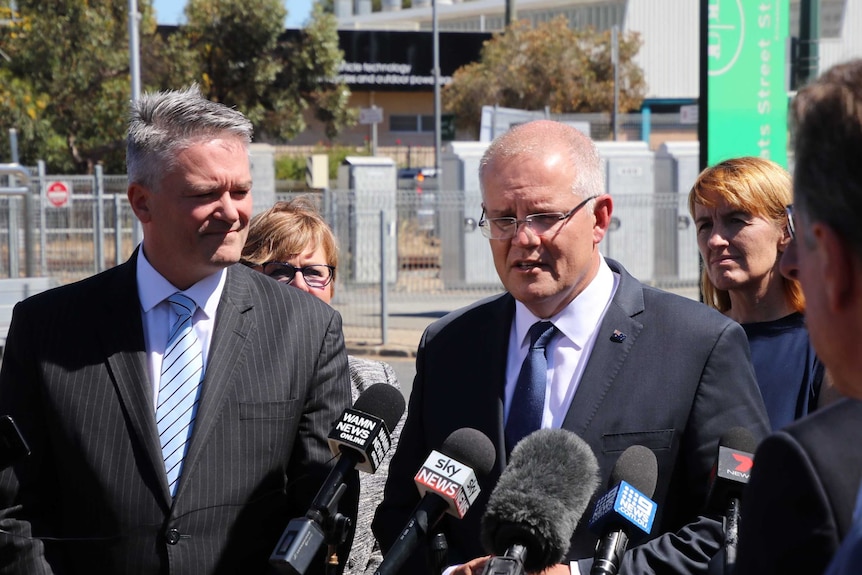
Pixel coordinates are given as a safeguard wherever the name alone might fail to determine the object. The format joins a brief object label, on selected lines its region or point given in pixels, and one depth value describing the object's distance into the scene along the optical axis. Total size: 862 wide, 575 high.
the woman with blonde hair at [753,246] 4.16
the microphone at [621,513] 2.27
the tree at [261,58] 32.94
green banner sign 10.54
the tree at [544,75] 45.28
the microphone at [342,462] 2.26
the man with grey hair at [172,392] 3.12
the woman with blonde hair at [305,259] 4.68
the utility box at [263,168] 21.28
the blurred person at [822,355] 1.52
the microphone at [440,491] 2.22
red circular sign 20.17
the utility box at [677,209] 19.97
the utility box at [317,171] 24.67
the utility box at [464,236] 19.00
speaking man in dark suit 3.08
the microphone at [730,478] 2.46
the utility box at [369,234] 17.61
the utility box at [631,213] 19.91
